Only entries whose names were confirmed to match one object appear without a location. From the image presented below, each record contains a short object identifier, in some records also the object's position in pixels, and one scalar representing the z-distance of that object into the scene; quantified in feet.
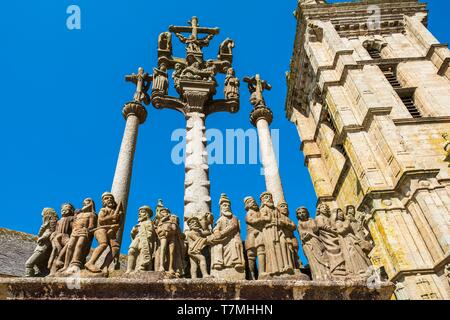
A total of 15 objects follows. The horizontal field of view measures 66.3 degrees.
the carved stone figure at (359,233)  19.95
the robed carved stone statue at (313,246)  18.66
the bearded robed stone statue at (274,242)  18.28
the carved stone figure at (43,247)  18.70
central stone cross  27.94
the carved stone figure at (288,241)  18.74
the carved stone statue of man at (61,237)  18.26
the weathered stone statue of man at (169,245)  18.15
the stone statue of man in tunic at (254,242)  19.09
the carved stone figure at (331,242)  18.24
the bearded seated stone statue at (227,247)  18.43
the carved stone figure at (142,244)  18.01
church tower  39.60
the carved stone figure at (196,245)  19.33
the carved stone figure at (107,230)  18.13
